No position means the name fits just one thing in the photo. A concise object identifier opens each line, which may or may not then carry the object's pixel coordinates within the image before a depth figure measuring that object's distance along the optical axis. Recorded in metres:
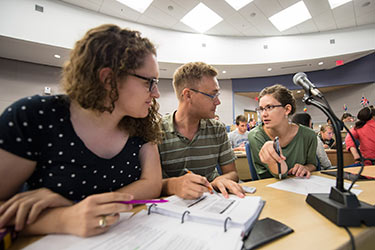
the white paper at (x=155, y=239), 0.41
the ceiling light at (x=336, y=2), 4.59
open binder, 0.49
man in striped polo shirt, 1.20
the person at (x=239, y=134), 3.83
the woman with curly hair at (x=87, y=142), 0.47
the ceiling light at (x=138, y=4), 4.52
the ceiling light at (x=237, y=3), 4.57
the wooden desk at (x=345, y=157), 3.11
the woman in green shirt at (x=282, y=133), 1.36
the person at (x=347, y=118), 4.57
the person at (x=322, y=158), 1.73
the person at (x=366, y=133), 2.74
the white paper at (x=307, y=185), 0.83
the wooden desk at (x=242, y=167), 2.94
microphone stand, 0.51
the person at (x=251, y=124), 4.63
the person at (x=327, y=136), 3.97
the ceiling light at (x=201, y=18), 4.97
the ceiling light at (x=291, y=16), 4.86
